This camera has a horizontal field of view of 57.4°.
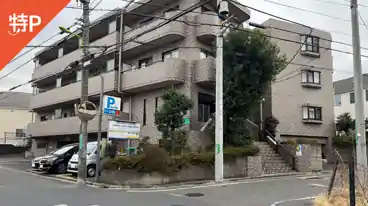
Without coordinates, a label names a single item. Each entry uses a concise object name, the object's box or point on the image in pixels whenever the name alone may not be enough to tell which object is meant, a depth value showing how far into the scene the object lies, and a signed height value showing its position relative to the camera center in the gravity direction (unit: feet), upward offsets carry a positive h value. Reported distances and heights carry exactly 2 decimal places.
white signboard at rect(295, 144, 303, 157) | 59.77 -2.81
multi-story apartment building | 62.49 +13.59
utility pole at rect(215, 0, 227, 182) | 46.06 +3.29
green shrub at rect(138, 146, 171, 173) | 43.78 -3.40
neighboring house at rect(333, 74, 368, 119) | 117.70 +13.39
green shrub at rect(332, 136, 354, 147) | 78.01 -1.58
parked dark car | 58.54 -4.76
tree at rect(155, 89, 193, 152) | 53.08 +2.78
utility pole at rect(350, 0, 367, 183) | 30.55 +3.73
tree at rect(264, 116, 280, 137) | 72.02 +1.94
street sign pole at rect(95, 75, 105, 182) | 46.04 -3.20
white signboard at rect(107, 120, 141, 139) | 45.75 +0.53
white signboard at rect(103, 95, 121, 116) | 46.70 +3.96
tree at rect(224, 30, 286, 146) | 54.95 +9.67
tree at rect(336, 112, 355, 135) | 79.82 +2.49
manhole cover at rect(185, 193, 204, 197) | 35.35 -6.40
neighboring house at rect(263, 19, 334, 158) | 76.43 +10.20
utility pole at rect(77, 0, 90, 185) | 45.88 +5.17
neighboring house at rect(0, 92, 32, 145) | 143.64 +6.36
